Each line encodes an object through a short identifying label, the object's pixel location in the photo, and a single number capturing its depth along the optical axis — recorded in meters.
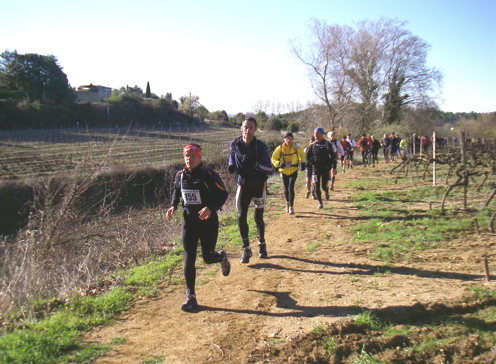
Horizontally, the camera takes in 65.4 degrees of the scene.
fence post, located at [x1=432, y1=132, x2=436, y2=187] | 11.32
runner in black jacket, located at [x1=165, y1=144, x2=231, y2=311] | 4.49
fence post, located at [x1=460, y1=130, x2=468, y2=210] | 7.76
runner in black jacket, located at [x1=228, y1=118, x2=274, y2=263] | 5.70
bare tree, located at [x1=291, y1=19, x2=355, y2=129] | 31.44
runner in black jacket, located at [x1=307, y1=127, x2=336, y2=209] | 9.45
